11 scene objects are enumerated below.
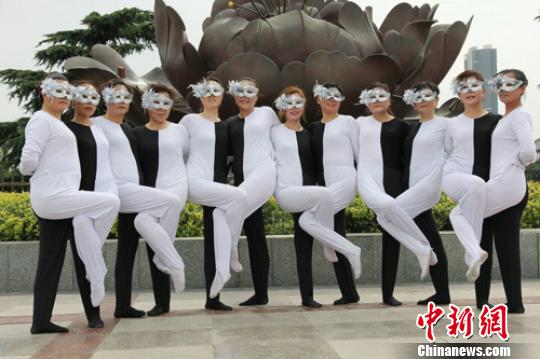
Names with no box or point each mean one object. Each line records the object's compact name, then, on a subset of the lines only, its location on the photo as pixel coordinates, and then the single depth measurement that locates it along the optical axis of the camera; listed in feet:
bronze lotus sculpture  25.29
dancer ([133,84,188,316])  17.67
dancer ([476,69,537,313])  16.44
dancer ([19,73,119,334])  15.46
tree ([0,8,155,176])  63.98
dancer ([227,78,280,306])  18.15
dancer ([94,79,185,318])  17.02
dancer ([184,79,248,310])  17.62
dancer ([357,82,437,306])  17.76
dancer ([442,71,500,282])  16.47
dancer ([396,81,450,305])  17.84
